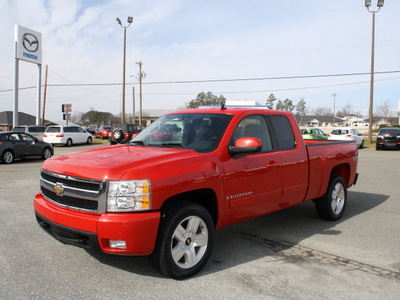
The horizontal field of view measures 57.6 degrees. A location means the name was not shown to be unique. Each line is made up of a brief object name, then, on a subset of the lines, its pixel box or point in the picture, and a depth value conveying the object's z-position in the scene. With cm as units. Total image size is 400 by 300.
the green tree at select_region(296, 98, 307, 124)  11294
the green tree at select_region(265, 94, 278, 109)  8598
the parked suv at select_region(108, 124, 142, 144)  2675
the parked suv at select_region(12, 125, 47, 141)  2734
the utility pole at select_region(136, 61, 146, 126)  5141
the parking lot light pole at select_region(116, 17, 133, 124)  3309
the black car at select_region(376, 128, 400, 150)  2425
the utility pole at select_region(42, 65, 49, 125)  4475
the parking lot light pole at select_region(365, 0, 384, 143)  2885
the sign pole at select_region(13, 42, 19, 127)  3215
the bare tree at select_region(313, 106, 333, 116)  15309
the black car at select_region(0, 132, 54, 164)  1523
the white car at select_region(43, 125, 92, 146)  2685
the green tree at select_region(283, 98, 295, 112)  9738
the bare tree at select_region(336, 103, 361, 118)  15132
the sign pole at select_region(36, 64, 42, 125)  3525
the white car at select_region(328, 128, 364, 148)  2558
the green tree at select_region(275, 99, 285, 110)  9601
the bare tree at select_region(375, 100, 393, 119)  11446
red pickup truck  338
